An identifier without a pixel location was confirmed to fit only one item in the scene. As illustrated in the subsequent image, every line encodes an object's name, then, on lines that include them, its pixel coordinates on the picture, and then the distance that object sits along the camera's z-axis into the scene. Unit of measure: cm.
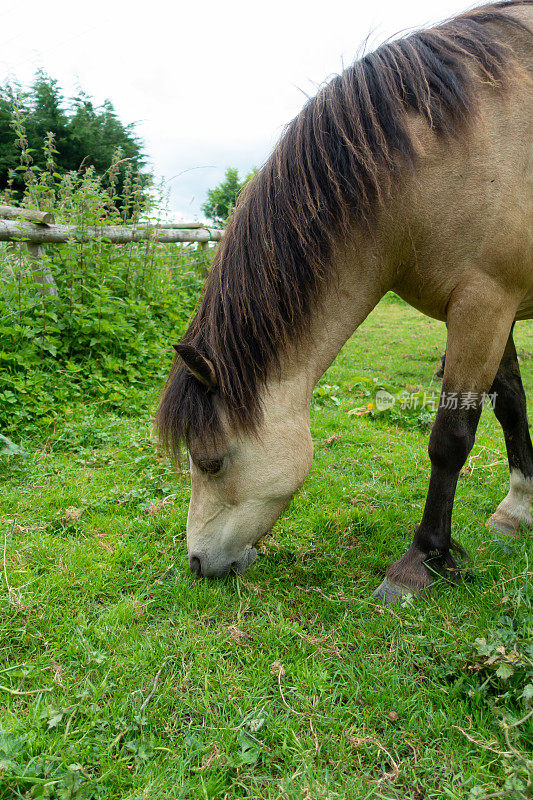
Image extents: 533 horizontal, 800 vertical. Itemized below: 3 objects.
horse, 198
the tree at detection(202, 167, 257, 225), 3607
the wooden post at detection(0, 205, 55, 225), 440
